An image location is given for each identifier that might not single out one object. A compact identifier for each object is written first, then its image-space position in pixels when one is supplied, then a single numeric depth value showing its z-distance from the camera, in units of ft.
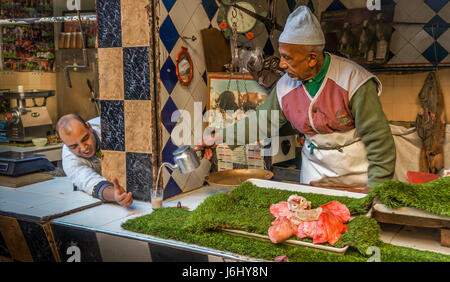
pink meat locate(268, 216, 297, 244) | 5.57
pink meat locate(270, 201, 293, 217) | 6.19
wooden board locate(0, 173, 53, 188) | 9.85
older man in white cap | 7.79
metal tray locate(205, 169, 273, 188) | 8.64
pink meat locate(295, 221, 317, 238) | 5.65
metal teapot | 7.13
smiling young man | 8.32
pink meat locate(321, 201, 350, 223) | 6.03
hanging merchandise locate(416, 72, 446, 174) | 11.79
